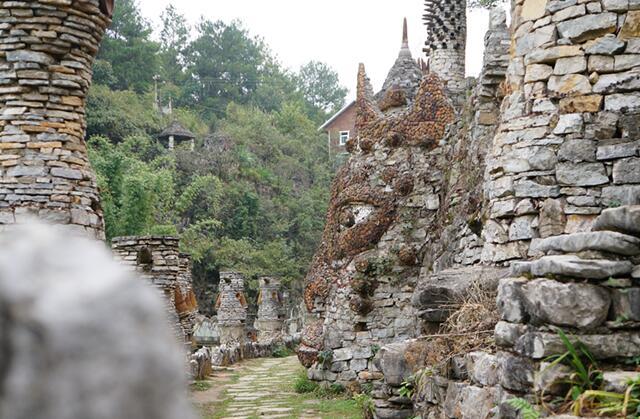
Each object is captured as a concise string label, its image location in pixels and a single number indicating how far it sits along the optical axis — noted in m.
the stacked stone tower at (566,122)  5.10
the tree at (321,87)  71.62
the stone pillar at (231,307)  26.28
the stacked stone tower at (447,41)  16.92
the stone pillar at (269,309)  28.31
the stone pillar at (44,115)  5.80
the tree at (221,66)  59.66
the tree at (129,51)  47.91
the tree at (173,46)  59.19
